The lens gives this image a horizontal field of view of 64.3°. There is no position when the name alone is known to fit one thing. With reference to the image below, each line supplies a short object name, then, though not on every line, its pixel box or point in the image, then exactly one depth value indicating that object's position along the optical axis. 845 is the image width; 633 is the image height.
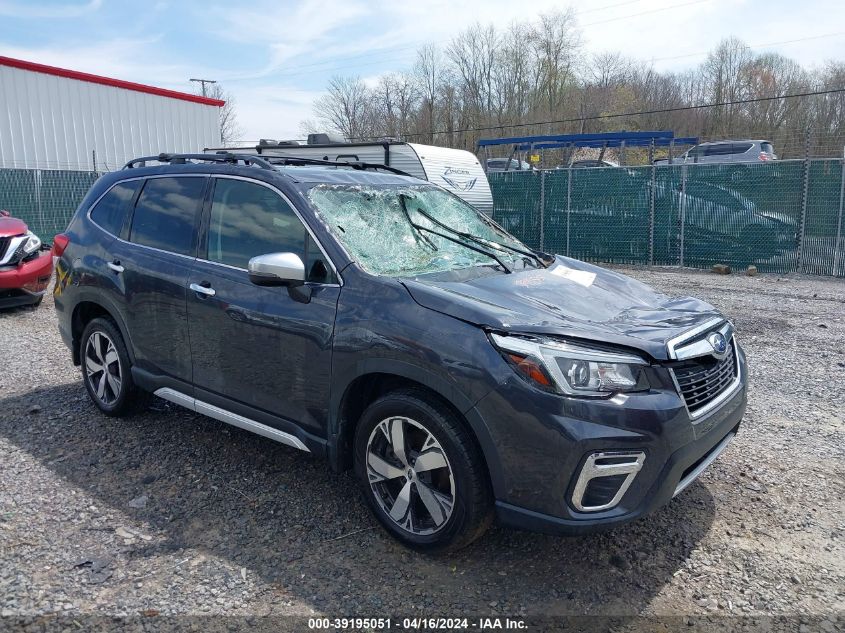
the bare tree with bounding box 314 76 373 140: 51.62
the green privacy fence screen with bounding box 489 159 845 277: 12.73
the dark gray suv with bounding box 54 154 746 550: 2.79
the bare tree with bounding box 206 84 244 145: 65.78
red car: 8.66
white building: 19.23
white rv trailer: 13.15
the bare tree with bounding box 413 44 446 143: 47.97
